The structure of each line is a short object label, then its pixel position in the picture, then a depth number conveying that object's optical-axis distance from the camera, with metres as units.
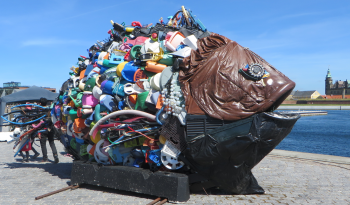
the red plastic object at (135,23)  6.55
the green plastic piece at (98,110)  5.47
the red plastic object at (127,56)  5.73
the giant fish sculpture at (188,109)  4.44
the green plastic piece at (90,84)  5.97
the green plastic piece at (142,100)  4.96
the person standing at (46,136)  8.19
